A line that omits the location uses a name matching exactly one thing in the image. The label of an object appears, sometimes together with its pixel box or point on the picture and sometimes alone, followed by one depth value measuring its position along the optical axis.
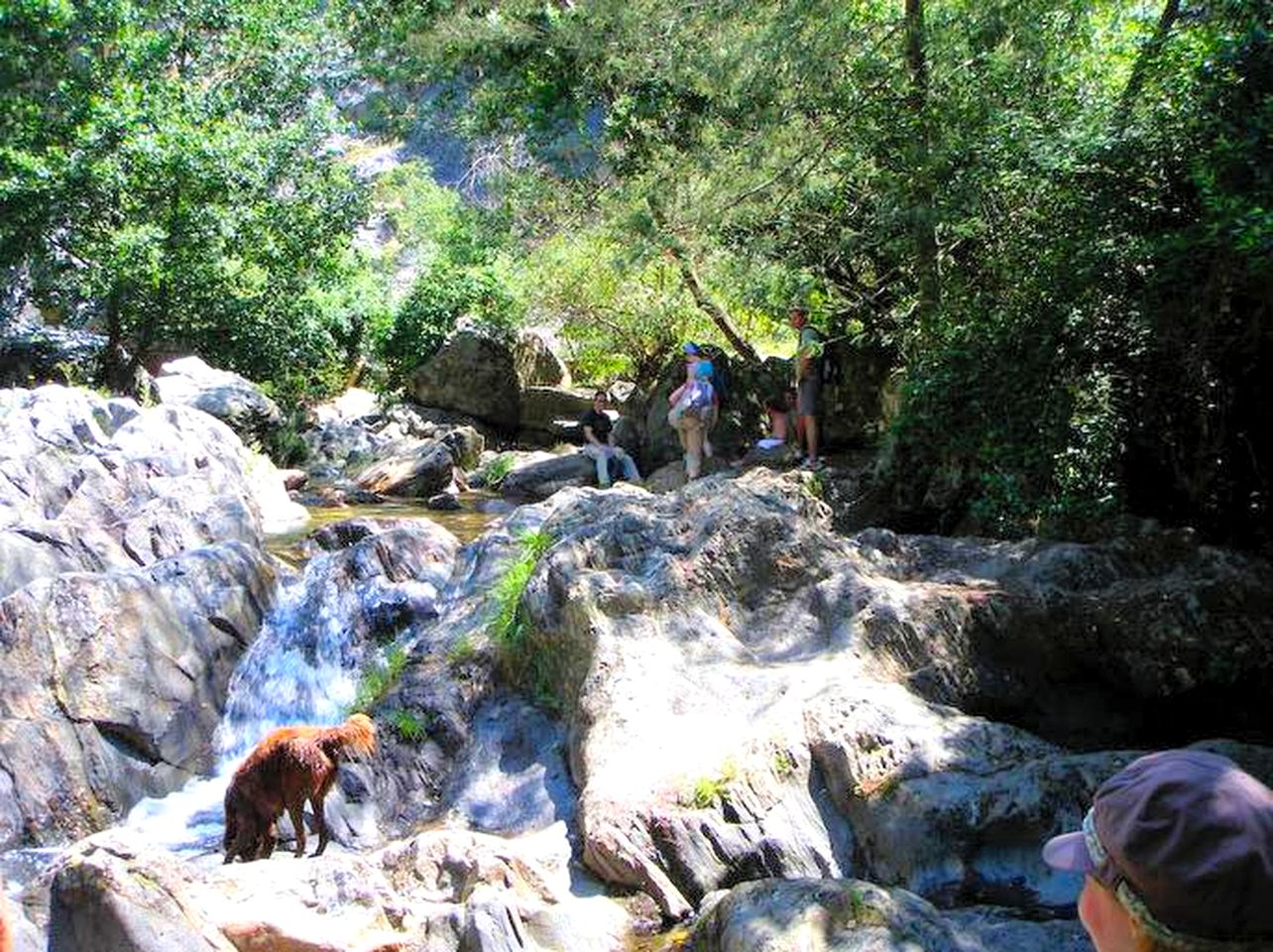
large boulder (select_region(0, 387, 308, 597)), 12.55
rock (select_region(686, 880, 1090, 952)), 4.33
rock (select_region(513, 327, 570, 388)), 26.42
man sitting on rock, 18.92
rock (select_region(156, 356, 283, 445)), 22.59
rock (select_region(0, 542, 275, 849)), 8.39
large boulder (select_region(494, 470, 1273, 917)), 5.71
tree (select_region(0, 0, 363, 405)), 23.80
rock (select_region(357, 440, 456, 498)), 20.33
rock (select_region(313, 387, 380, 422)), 26.86
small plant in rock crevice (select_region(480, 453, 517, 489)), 21.81
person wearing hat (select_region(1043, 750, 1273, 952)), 1.57
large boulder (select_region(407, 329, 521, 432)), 26.14
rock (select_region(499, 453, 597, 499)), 20.06
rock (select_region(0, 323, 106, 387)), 25.38
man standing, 14.20
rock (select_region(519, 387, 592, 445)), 25.36
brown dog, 6.71
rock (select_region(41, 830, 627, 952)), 4.71
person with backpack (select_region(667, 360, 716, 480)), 16.50
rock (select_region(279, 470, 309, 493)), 20.98
